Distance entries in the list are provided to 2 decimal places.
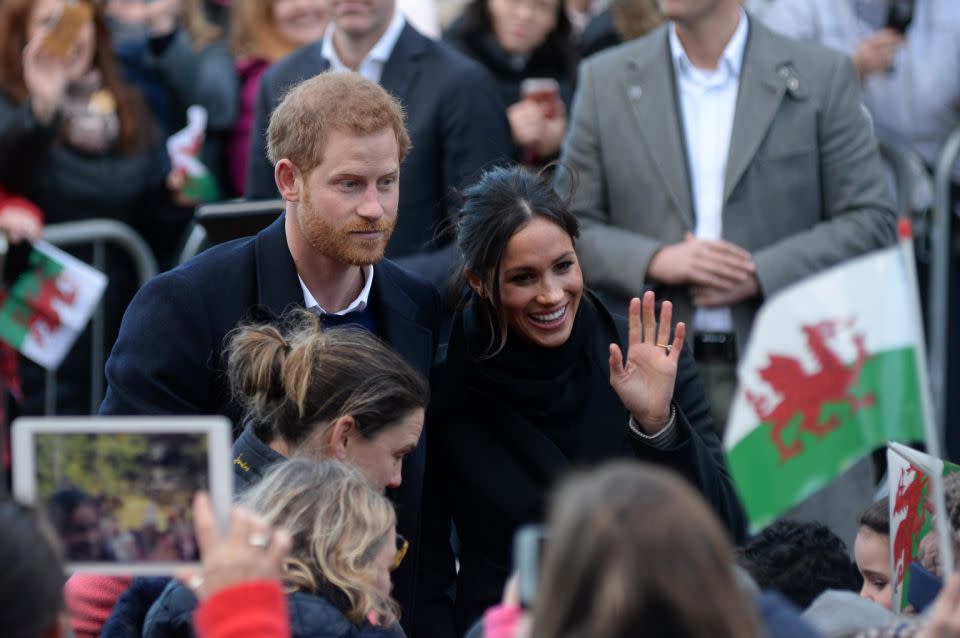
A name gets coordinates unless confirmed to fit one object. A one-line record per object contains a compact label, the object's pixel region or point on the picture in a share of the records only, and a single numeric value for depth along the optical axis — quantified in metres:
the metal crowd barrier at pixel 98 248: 14.88
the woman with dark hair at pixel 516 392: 9.67
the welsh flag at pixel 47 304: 13.31
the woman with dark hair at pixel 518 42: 15.37
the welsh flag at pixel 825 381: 7.00
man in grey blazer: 12.20
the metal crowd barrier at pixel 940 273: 14.24
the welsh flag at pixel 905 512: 8.28
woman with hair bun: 8.79
